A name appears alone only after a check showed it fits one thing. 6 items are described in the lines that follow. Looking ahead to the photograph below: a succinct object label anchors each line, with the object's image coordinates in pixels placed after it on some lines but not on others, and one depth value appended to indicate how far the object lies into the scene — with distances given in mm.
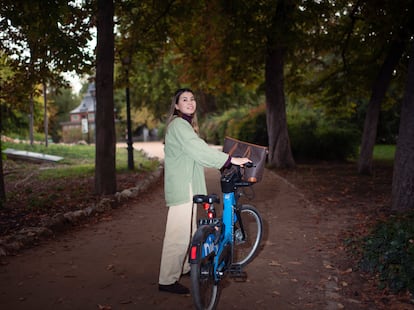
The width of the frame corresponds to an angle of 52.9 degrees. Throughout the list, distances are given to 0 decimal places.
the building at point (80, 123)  47425
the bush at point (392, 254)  4320
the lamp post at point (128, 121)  13578
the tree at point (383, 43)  10945
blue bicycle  3574
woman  4098
